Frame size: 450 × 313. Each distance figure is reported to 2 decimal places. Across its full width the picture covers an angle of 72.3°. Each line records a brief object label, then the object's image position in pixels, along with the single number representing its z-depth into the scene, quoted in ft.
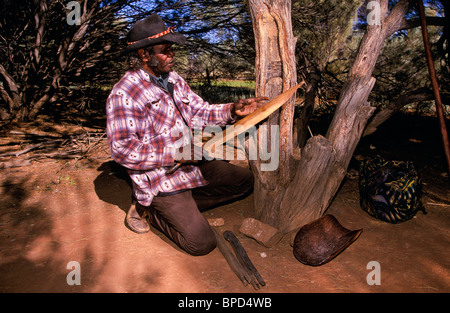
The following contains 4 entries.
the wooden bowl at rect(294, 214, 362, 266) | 7.39
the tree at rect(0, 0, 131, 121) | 18.78
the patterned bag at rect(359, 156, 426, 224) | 8.86
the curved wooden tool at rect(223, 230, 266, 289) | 6.63
